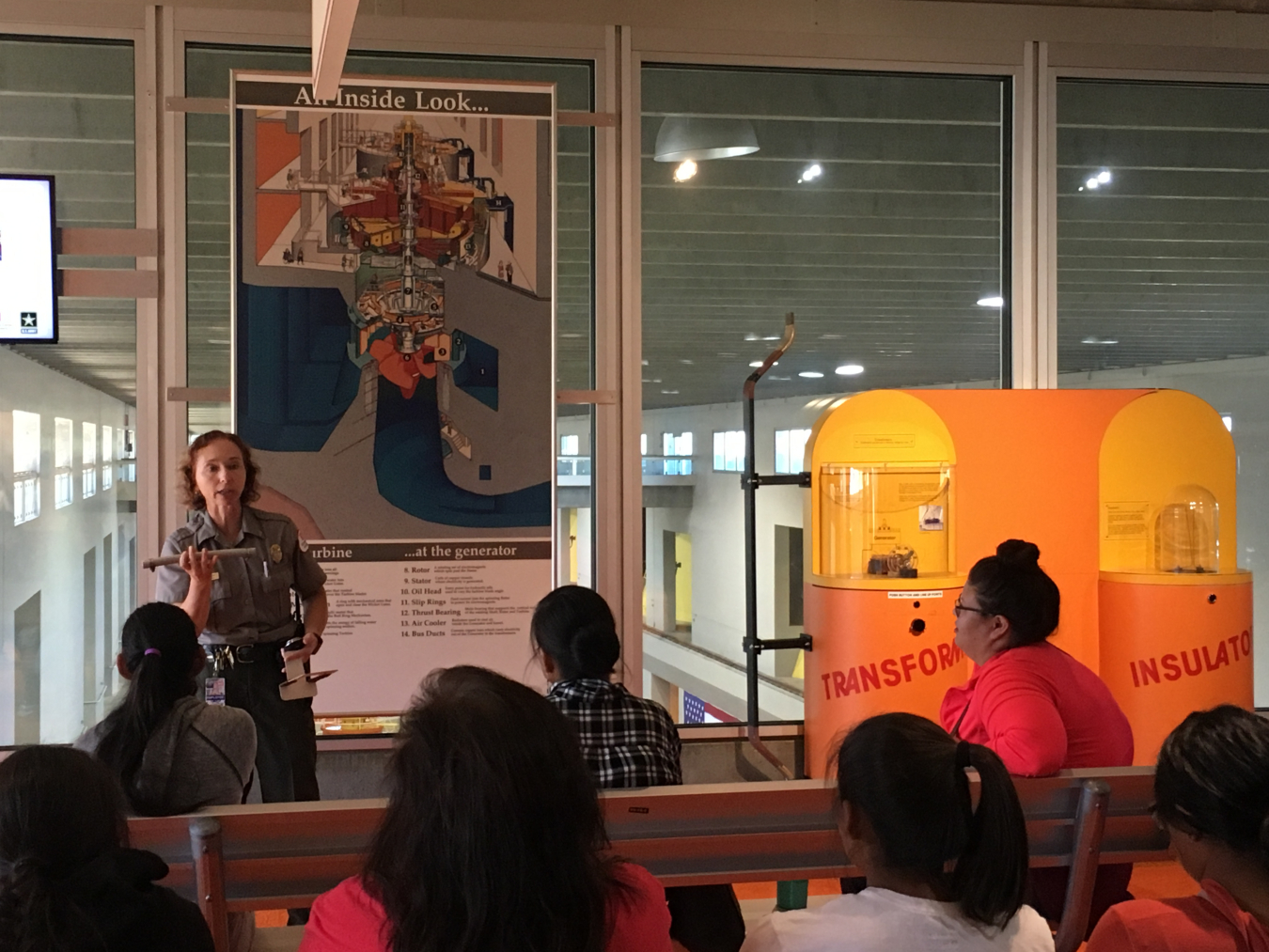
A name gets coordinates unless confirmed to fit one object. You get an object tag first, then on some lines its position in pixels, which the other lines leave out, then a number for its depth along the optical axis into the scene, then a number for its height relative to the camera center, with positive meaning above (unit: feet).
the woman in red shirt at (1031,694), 7.36 -1.49
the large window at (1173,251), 16.21 +3.31
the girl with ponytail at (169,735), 6.82 -1.60
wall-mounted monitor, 13.70 +2.64
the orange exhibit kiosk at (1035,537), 13.34 -0.76
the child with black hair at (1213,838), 4.40 -1.51
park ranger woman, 10.66 -1.23
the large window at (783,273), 15.58 +2.89
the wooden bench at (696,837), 6.42 -2.20
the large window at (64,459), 14.61 +0.23
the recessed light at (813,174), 15.90 +4.28
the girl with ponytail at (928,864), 4.51 -1.59
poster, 13.33 +1.49
